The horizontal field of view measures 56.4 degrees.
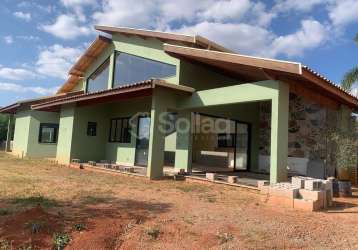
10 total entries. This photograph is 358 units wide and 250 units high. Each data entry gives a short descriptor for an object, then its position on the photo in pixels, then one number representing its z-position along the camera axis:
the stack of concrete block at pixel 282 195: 8.06
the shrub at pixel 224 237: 5.25
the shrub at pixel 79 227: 5.53
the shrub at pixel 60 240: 4.86
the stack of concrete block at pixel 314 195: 7.85
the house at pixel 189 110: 10.52
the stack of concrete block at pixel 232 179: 11.17
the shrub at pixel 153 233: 5.33
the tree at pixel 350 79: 19.97
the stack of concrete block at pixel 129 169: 13.57
